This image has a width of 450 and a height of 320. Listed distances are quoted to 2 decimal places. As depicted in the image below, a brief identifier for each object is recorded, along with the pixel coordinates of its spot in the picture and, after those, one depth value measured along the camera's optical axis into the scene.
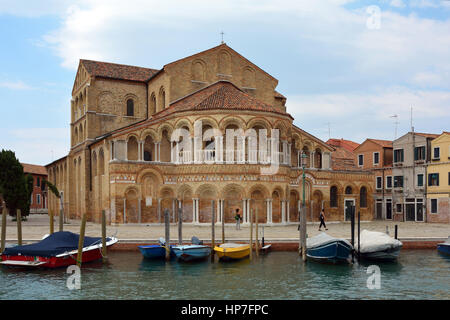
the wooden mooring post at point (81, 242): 17.31
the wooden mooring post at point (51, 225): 21.35
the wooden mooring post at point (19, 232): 19.73
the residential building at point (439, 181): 36.91
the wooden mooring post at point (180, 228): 19.88
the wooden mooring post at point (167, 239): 19.35
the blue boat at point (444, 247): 20.58
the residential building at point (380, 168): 42.78
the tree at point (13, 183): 36.03
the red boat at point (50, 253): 17.45
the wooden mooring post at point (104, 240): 18.86
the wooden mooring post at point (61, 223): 21.70
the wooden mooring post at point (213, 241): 19.93
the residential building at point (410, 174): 39.09
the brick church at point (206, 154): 30.81
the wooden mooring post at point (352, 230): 19.69
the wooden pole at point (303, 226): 19.44
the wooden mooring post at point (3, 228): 19.28
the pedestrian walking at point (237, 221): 27.50
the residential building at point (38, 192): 75.31
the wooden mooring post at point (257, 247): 20.09
